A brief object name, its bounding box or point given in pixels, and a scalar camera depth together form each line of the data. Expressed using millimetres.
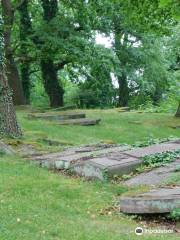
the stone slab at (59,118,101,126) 19641
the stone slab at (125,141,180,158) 10508
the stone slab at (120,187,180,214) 7098
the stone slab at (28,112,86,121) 20614
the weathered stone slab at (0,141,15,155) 12320
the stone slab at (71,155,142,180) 9539
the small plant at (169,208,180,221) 7005
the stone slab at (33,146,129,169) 10656
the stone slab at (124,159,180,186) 8781
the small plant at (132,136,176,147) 11820
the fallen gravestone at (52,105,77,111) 24891
